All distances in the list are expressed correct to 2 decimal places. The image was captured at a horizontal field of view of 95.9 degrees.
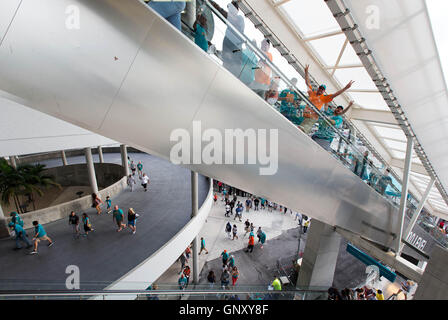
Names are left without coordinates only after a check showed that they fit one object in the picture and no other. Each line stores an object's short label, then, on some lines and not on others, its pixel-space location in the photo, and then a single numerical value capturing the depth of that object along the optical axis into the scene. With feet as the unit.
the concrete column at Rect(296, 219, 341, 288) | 34.12
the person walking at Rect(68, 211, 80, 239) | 28.30
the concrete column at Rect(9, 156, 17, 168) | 53.06
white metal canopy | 9.75
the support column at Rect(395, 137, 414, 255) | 20.76
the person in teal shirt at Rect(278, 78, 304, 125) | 14.67
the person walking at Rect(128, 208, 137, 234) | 29.22
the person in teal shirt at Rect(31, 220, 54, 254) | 25.48
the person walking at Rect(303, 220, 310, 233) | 64.17
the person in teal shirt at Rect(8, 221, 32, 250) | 25.45
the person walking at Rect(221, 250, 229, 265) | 43.01
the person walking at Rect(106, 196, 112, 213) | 36.29
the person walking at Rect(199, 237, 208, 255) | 49.57
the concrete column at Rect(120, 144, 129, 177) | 49.60
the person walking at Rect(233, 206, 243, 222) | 65.68
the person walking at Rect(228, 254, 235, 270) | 42.84
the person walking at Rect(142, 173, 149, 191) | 46.21
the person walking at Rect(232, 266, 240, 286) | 40.86
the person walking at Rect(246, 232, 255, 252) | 50.88
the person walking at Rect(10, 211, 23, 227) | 26.91
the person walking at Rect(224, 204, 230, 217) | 69.79
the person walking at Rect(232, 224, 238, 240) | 55.82
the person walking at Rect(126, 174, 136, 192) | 47.99
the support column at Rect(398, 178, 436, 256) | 26.18
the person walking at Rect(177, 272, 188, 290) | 37.42
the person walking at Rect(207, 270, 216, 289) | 39.22
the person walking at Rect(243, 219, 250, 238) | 58.70
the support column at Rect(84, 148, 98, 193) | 36.06
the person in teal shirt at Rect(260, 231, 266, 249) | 53.93
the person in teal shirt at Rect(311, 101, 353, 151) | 17.13
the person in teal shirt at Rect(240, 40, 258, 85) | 12.35
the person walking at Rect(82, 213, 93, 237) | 28.37
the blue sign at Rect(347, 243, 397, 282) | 38.14
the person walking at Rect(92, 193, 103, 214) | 35.24
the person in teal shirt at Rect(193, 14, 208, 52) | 11.25
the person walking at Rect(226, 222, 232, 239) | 56.08
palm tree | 35.86
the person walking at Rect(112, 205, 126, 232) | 29.99
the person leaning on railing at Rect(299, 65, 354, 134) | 16.20
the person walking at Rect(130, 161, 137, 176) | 60.75
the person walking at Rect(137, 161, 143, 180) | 56.54
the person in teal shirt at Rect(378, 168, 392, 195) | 24.83
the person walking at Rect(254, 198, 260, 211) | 75.77
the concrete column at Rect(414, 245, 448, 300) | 18.29
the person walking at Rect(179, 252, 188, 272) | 44.39
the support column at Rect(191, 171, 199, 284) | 33.65
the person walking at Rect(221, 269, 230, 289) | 39.56
